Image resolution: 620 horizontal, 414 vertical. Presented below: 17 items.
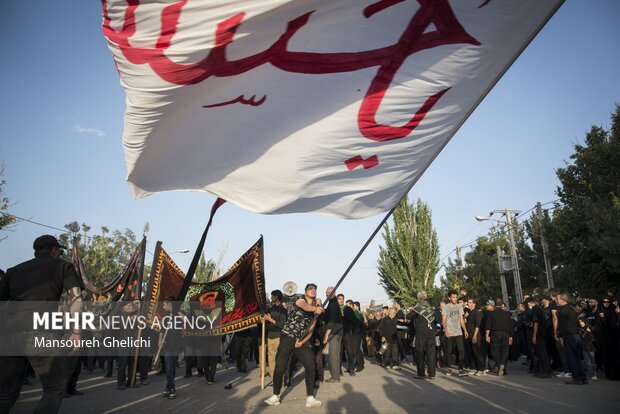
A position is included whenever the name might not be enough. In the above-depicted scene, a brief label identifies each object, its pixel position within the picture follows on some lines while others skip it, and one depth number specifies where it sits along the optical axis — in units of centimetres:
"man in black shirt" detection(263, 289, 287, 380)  1054
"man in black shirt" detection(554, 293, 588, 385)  891
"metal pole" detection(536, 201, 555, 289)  2553
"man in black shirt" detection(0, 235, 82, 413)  421
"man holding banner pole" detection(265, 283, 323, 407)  748
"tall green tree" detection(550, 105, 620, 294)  1825
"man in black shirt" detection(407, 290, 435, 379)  1028
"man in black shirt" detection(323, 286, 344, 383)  1082
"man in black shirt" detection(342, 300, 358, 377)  1277
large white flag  402
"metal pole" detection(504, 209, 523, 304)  2978
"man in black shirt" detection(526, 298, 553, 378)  1039
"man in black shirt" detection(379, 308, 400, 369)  1370
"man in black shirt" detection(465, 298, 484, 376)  1171
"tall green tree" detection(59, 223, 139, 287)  3509
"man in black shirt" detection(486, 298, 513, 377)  1110
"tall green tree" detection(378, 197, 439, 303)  3722
